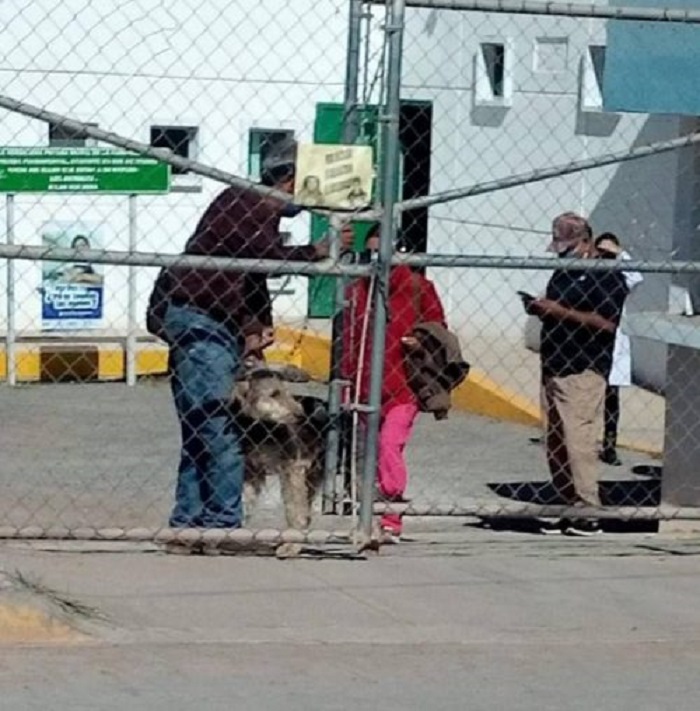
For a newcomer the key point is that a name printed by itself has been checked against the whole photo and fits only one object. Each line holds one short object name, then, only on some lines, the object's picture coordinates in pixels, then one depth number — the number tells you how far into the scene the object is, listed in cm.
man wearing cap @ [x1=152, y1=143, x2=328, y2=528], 887
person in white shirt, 1236
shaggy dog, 902
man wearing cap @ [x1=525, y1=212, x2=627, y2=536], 1091
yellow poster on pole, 845
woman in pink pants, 953
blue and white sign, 1688
